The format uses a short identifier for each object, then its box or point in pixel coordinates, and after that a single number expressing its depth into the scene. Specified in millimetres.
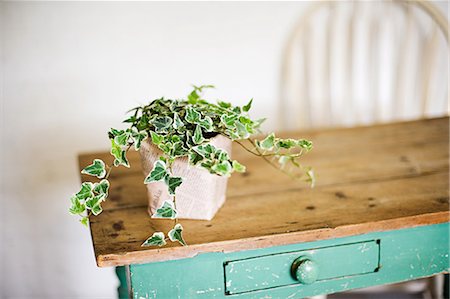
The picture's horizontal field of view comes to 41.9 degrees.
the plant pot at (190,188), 1063
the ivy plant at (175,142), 991
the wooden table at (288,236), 1043
